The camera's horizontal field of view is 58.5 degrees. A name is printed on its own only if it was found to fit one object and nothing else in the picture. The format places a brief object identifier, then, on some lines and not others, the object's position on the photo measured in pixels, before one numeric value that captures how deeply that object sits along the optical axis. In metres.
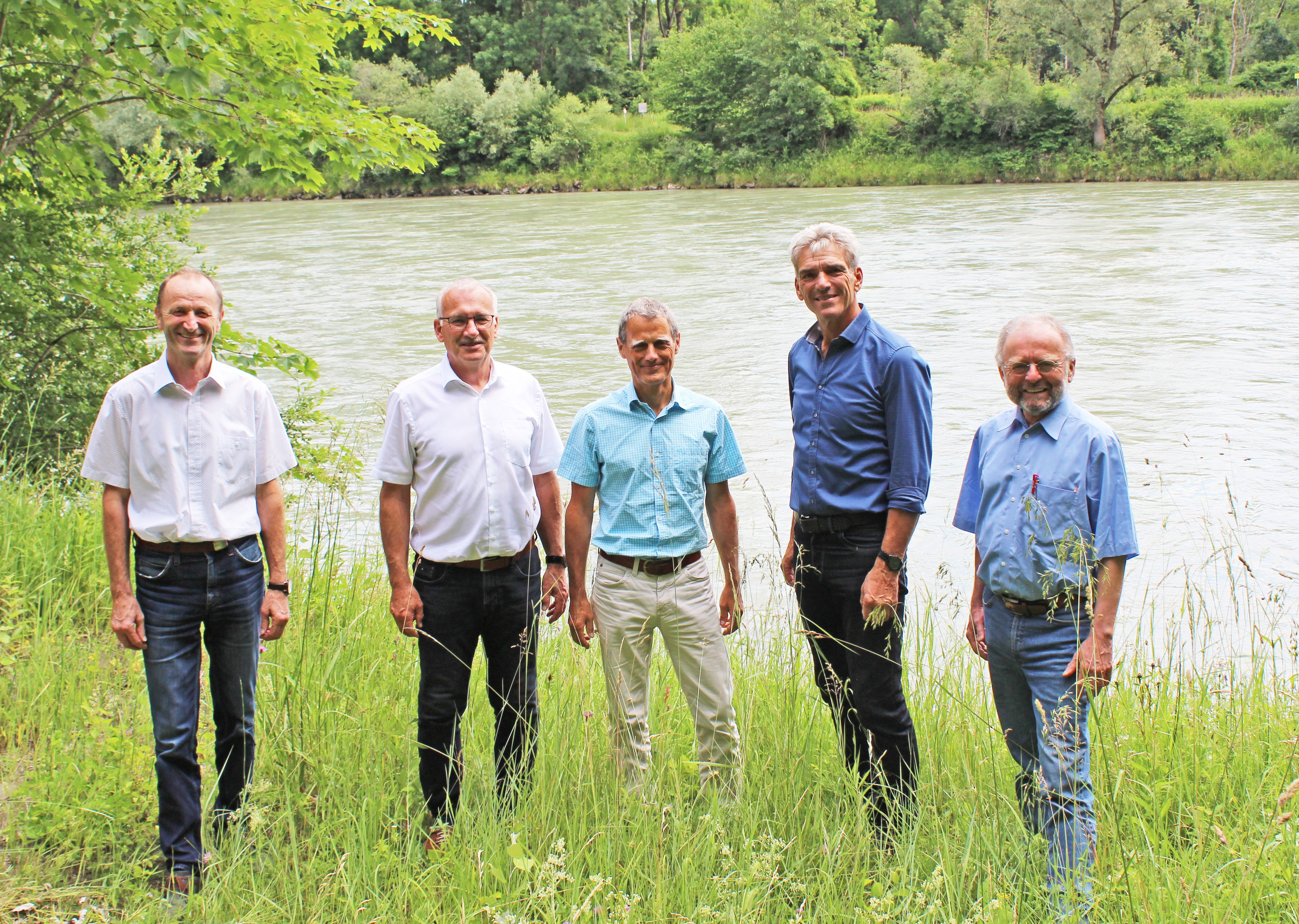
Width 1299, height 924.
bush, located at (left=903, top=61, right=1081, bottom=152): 44.34
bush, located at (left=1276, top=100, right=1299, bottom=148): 38.56
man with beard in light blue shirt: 2.88
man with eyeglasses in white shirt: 3.44
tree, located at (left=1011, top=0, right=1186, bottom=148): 42.88
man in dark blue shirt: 3.34
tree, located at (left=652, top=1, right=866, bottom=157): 50.22
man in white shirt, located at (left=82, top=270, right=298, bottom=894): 3.17
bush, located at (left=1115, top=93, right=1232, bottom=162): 39.88
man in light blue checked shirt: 3.43
